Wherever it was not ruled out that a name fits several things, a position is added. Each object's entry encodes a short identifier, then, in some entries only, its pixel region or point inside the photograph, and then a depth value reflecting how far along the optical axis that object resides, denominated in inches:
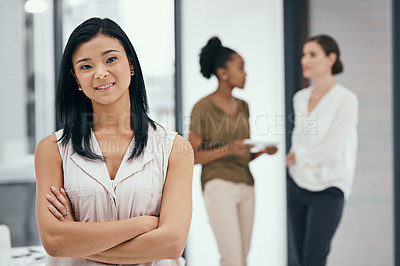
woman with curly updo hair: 122.3
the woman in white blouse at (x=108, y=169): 63.7
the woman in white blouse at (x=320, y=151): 129.1
